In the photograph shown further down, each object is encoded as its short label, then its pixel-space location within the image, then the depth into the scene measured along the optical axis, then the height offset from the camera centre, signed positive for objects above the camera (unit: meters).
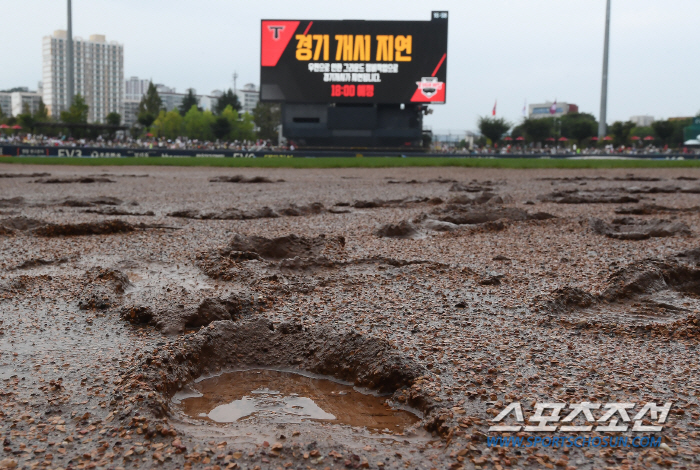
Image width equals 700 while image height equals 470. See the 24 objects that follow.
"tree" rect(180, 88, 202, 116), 88.59 +9.72
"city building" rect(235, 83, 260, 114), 193.59 +22.86
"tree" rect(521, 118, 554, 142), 57.06 +4.63
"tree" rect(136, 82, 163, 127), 81.69 +8.85
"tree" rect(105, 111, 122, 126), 58.75 +4.64
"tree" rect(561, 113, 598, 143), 52.00 +4.29
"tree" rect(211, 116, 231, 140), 56.84 +3.99
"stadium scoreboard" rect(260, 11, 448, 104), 33.97 +6.31
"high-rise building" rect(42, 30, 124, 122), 134.38 +21.11
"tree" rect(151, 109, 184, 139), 71.81 +5.02
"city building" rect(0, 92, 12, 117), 171.90 +18.13
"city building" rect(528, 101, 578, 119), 136.74 +16.82
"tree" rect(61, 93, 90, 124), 49.92 +4.36
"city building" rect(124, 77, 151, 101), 186.12 +24.66
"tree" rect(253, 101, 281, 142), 83.31 +6.89
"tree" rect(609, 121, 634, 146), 53.19 +4.26
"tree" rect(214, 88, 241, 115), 84.25 +9.47
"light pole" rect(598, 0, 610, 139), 41.47 +6.48
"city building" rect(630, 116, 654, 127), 156.61 +16.32
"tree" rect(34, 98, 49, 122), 69.64 +5.91
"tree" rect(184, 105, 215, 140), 71.19 +5.26
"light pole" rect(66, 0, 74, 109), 35.84 +6.21
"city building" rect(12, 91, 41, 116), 158.38 +17.16
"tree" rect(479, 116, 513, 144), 54.88 +4.53
